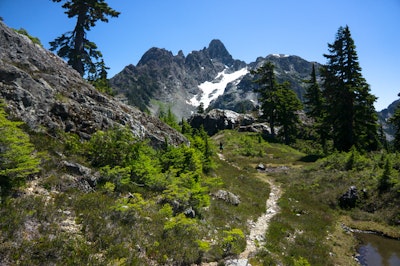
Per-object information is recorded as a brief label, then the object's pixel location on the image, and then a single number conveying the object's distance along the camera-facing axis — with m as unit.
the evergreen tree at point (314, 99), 49.56
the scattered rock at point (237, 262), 9.15
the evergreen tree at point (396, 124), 34.53
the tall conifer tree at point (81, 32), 29.34
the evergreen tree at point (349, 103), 32.78
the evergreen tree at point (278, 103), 49.69
